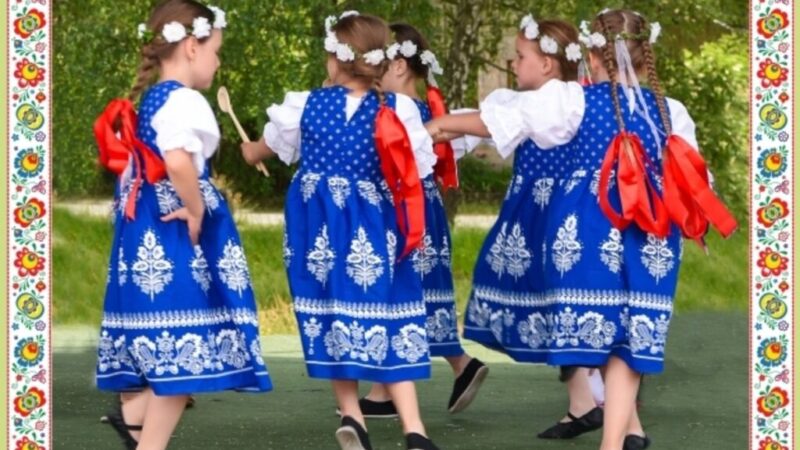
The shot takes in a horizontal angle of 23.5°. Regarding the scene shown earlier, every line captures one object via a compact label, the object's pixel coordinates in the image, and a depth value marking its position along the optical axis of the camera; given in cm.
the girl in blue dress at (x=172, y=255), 573
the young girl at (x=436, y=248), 727
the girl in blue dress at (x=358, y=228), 643
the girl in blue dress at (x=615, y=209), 625
